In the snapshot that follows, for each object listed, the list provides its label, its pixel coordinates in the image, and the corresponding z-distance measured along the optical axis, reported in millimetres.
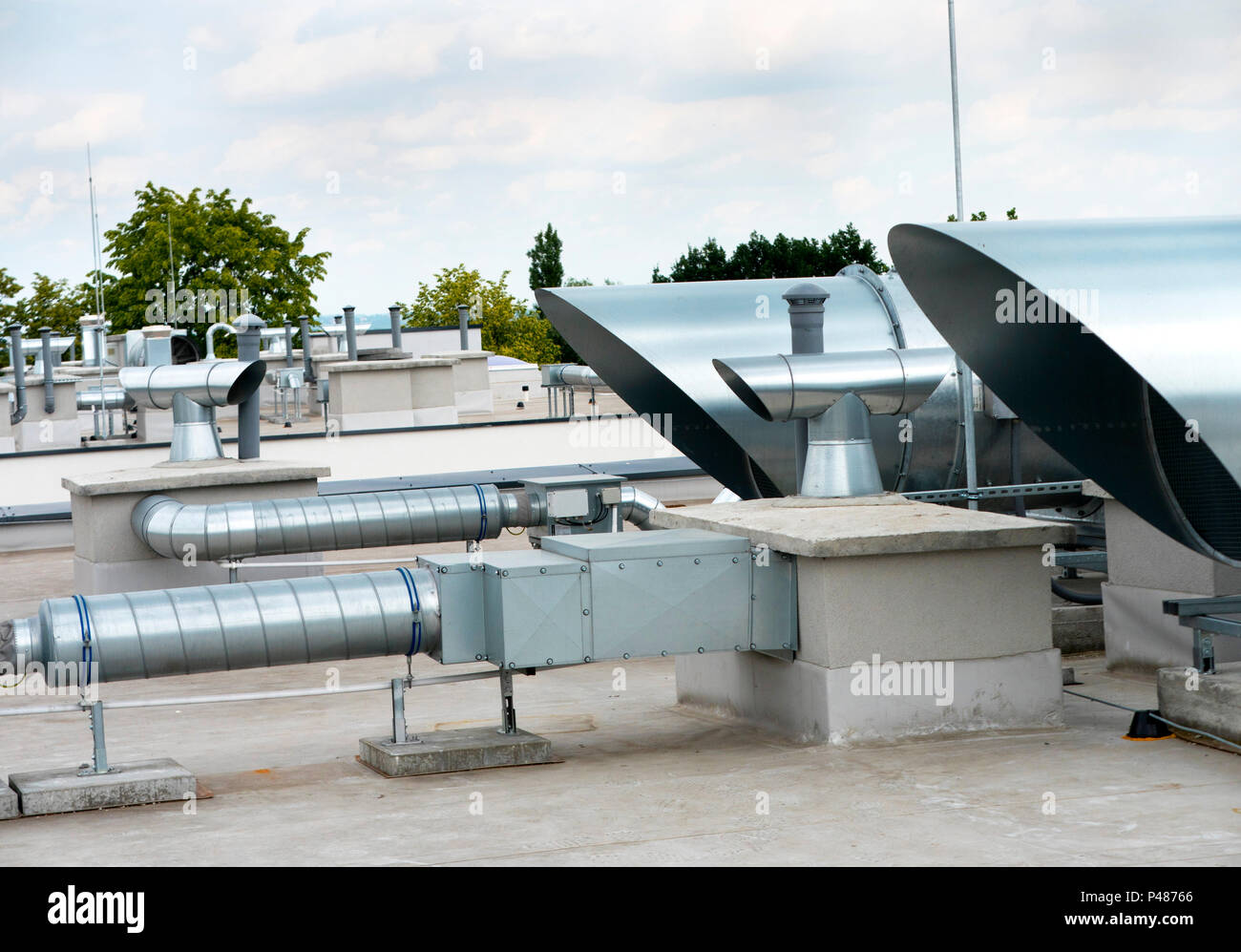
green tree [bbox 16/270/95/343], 75688
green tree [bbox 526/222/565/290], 94562
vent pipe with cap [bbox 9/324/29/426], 31891
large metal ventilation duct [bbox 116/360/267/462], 15008
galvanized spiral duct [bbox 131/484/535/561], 13250
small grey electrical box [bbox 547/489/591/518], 13781
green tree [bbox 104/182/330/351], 71750
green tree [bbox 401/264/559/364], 82375
